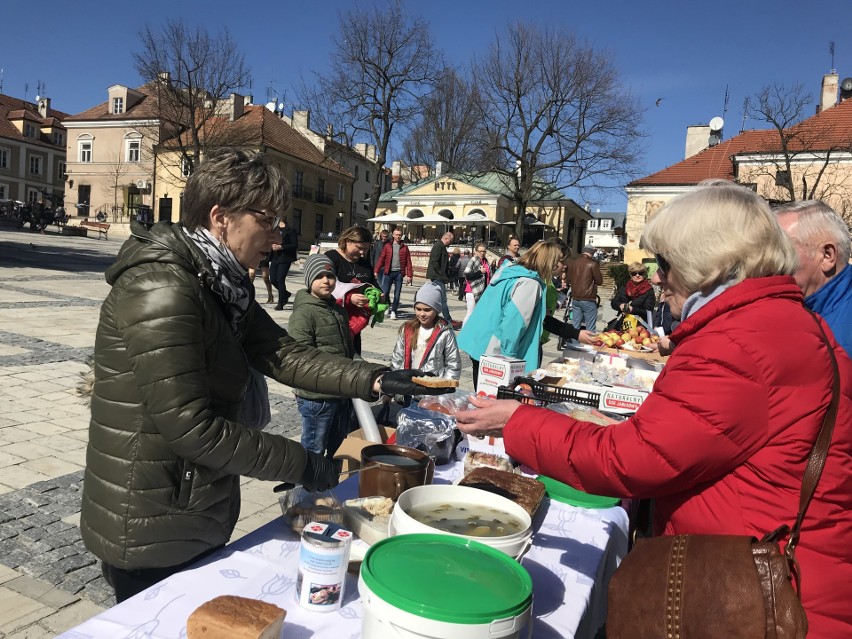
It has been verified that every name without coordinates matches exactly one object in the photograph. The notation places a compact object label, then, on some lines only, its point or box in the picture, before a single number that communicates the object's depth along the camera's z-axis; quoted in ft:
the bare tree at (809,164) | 99.81
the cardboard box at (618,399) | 10.87
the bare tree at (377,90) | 97.04
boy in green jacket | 13.48
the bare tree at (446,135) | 143.02
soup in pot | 5.21
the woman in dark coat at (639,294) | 32.55
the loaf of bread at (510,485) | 6.63
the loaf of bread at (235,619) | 4.00
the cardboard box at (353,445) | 9.07
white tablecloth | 4.53
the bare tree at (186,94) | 92.27
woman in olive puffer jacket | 5.01
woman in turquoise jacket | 15.85
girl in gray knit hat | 15.78
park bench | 125.53
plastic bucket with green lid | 3.45
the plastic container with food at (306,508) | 5.85
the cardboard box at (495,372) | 11.24
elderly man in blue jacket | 9.62
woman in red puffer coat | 4.37
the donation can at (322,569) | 4.66
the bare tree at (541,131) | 101.71
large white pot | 4.82
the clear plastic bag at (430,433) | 8.27
